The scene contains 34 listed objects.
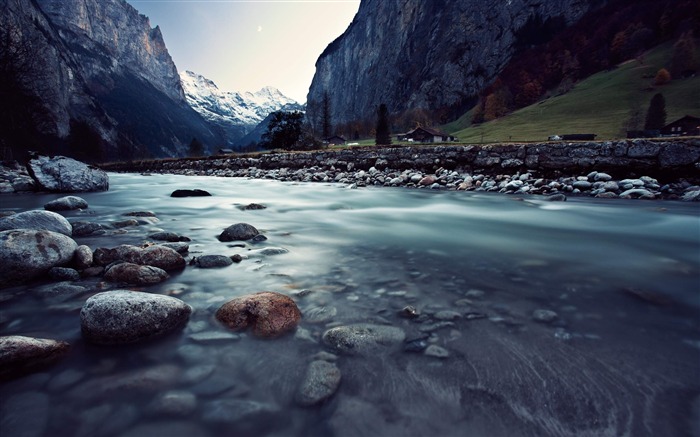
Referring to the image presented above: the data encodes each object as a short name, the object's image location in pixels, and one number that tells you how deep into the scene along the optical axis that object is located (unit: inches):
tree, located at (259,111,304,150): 2130.9
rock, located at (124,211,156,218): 306.2
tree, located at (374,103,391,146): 2493.8
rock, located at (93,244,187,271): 148.9
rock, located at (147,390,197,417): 67.3
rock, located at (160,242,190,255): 174.6
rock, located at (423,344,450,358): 89.0
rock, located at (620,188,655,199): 428.5
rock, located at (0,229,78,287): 126.0
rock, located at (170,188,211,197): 518.9
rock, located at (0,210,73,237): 172.4
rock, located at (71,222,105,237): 213.8
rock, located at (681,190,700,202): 398.3
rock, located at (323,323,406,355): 92.3
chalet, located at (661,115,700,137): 1800.0
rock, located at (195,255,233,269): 155.5
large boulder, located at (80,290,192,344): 90.7
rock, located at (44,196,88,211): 324.8
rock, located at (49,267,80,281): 133.1
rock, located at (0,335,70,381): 75.8
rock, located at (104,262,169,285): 131.4
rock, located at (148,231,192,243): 201.8
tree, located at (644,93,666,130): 1922.5
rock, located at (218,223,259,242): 215.7
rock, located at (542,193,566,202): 419.5
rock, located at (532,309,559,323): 107.7
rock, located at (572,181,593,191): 483.5
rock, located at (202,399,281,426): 66.0
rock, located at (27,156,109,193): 507.1
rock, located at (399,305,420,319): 110.4
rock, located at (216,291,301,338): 100.9
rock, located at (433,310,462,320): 108.9
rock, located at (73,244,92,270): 143.9
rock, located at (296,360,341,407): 72.7
